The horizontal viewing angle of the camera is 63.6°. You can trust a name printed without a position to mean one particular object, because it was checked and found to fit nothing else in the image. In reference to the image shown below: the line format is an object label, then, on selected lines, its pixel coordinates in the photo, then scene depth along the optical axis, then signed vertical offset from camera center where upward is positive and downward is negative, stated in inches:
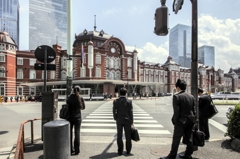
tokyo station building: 1631.4 +124.5
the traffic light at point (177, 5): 178.4 +71.7
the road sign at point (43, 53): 224.6 +32.4
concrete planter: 197.1 -66.2
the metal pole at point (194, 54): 197.9 +27.8
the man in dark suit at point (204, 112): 254.1 -41.7
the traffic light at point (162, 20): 165.9 +52.2
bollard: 125.0 -39.4
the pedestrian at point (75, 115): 192.9 -34.7
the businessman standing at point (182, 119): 165.8 -33.5
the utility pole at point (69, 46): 279.1 +51.8
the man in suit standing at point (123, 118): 191.9 -37.9
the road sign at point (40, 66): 224.7 +16.5
